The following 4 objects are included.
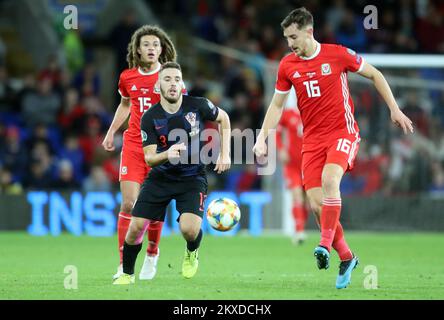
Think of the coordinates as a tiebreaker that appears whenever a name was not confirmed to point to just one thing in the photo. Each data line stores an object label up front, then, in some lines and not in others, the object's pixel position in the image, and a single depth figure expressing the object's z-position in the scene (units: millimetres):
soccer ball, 18266
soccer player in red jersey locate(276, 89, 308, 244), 30359
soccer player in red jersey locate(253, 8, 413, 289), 17547
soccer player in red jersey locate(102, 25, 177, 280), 19156
